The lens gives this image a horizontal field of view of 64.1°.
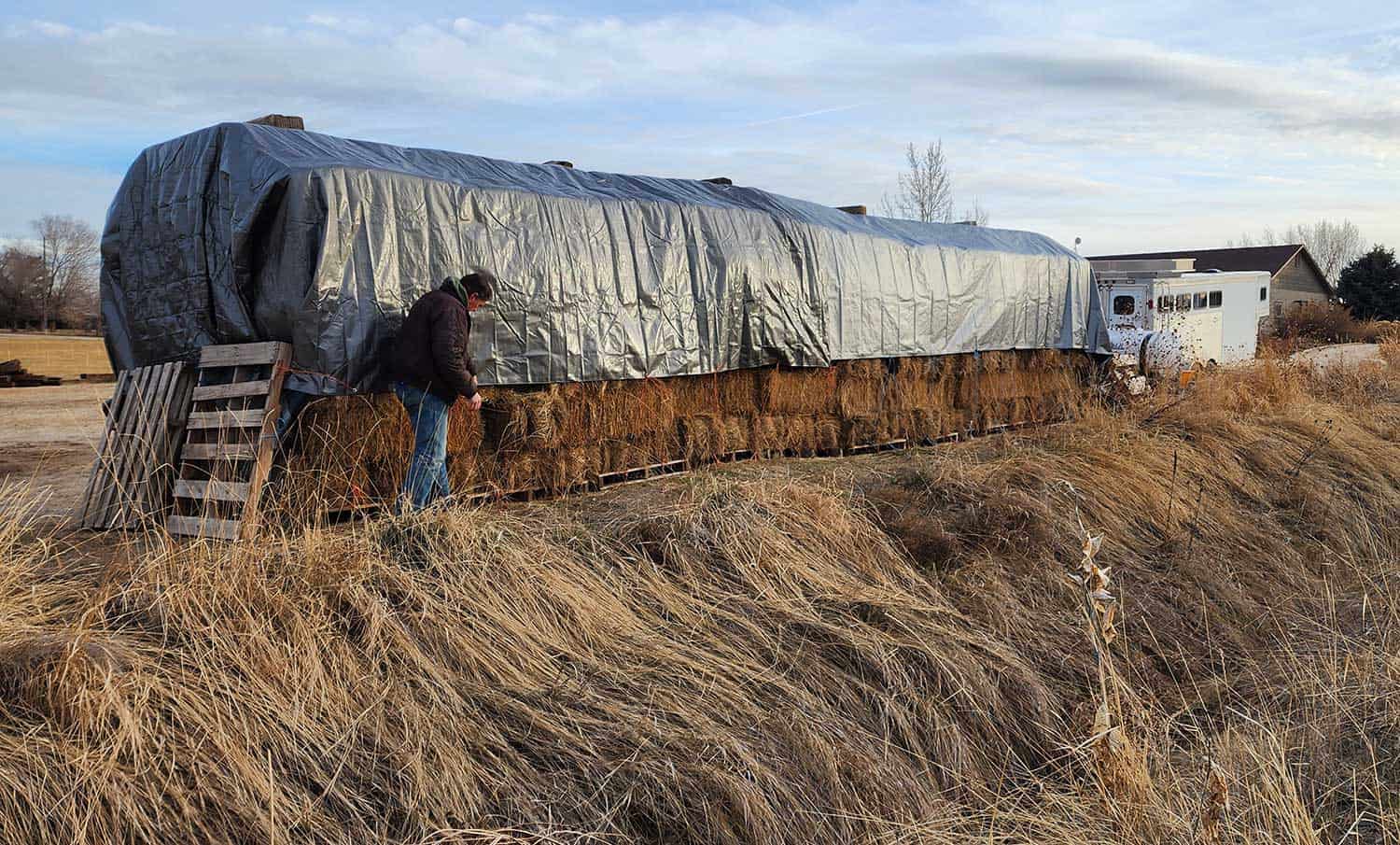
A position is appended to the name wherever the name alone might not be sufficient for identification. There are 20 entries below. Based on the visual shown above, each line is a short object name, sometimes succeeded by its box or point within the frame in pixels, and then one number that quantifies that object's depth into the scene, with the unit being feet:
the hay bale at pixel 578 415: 27.30
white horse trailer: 56.59
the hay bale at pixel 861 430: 36.94
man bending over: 22.58
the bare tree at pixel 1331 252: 265.95
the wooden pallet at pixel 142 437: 22.77
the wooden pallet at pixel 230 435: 20.85
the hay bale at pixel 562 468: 27.02
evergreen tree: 148.66
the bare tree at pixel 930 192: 110.01
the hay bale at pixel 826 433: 35.86
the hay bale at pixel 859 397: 36.63
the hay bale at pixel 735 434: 31.99
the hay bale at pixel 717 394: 31.32
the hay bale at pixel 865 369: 36.73
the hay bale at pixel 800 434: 34.60
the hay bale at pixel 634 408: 28.84
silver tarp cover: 22.89
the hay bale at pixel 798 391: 33.88
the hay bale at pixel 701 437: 31.17
